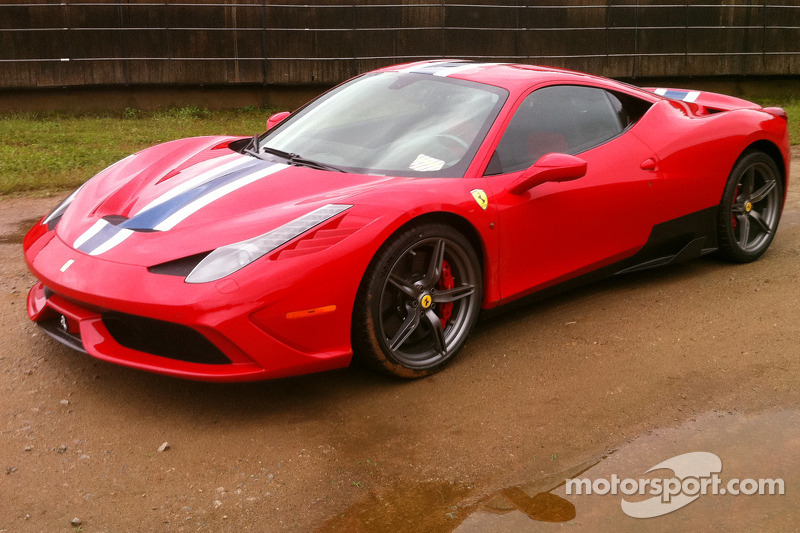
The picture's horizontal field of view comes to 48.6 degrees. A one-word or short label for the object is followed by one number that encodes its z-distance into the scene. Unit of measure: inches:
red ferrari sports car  134.0
